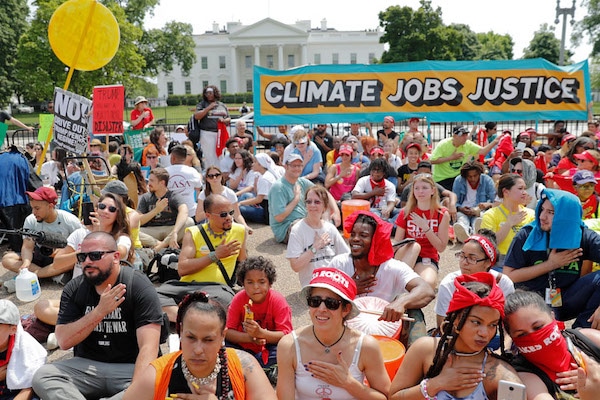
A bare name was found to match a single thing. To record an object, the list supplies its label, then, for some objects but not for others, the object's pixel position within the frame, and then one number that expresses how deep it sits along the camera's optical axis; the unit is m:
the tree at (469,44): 70.44
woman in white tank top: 3.03
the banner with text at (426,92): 11.98
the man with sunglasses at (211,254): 5.03
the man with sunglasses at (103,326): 3.53
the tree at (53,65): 35.38
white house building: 84.88
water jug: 5.81
